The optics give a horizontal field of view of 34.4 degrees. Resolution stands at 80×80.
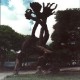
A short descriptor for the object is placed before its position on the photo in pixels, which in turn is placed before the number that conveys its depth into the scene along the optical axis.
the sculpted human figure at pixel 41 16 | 10.71
